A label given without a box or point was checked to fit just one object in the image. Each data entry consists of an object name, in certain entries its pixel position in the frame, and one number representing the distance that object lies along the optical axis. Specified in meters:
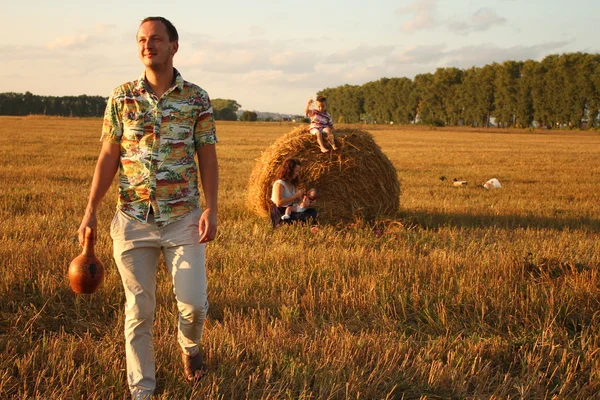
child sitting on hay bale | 9.66
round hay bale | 9.62
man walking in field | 3.46
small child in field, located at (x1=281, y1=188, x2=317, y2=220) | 9.02
